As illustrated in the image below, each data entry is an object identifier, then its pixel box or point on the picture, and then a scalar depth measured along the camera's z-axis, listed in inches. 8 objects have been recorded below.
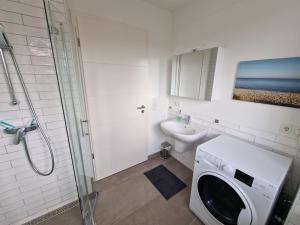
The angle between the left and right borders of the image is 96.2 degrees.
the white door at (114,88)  62.2
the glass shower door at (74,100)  39.0
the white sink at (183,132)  65.6
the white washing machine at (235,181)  36.4
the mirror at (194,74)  63.8
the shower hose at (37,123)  43.9
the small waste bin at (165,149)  97.3
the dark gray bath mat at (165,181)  70.7
